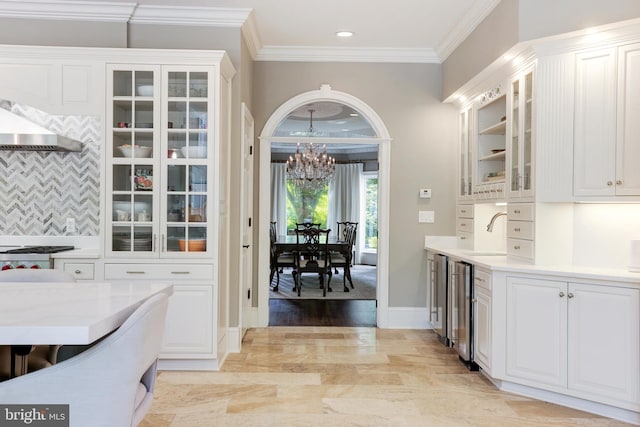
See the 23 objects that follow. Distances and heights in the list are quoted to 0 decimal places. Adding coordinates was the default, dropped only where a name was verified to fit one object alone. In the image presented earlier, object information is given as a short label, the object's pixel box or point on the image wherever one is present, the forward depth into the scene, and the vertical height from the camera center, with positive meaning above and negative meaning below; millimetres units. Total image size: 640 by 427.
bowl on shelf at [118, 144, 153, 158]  3391 +467
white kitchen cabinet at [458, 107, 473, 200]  4320 +591
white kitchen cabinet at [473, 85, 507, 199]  3863 +655
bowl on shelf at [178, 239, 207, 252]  3402 -230
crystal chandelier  8133 +878
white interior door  4152 -105
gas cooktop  3304 -275
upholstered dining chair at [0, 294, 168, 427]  1299 -488
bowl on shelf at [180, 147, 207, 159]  3412 +465
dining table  6609 -482
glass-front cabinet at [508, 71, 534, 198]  3215 +568
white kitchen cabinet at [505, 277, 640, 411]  2605 -739
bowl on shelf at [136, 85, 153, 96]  3383 +918
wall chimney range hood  3457 +598
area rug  6426 -1123
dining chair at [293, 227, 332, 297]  6363 -605
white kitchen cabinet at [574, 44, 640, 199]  2820 +600
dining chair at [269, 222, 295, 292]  6766 -680
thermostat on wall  4715 +235
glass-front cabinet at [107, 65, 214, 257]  3377 +359
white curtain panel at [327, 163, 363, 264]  10133 +428
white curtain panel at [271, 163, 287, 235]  10156 +422
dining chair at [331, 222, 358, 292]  6800 -658
